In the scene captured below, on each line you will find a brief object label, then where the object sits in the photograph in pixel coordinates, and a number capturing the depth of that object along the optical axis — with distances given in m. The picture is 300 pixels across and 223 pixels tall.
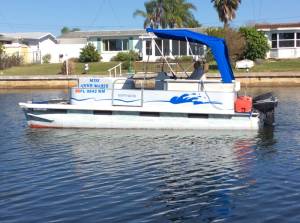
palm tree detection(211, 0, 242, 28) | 56.85
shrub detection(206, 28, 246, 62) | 44.88
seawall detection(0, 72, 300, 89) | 39.34
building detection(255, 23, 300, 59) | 52.00
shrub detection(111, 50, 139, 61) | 51.98
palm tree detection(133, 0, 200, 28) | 66.88
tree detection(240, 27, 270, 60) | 47.78
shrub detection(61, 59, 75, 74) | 45.22
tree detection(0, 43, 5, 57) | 54.84
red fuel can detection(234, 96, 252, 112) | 17.50
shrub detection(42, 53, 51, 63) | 63.66
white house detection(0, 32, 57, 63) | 63.12
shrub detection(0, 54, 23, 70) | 53.34
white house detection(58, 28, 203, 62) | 60.47
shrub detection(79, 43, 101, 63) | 55.47
